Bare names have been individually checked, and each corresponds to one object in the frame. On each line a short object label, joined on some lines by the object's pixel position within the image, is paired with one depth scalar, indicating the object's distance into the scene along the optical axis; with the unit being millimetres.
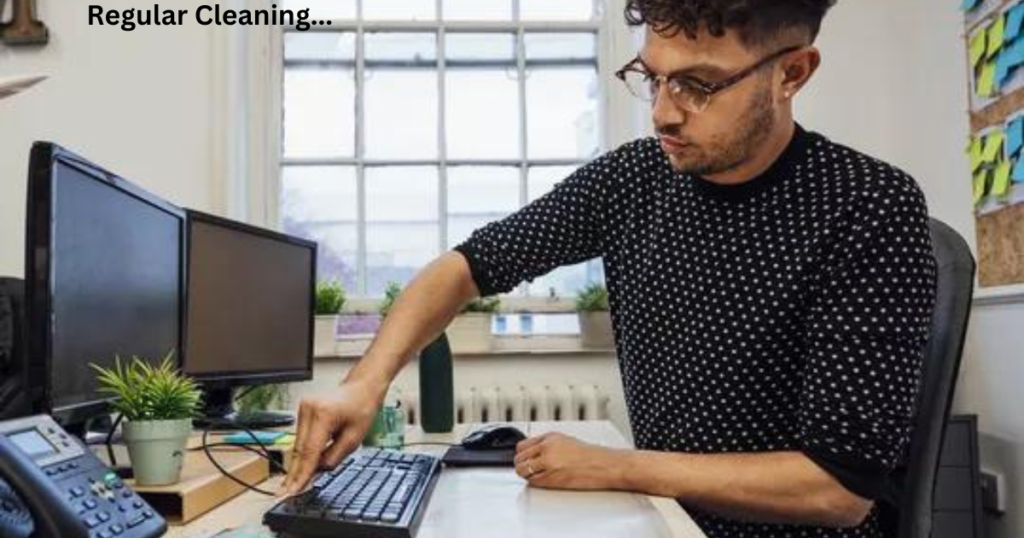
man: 930
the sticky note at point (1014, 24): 1746
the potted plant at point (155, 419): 857
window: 2650
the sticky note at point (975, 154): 1949
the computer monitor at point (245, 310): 1471
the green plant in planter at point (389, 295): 2396
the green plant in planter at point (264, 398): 2213
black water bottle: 1635
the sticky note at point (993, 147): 1851
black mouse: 1269
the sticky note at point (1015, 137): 1757
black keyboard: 744
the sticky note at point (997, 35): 1817
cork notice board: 1776
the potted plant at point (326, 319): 2389
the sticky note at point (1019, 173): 1749
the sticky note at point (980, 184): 1924
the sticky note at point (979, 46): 1904
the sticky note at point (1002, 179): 1810
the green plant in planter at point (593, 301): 2430
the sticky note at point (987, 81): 1877
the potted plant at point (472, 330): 2396
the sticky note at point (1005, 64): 1784
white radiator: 2342
